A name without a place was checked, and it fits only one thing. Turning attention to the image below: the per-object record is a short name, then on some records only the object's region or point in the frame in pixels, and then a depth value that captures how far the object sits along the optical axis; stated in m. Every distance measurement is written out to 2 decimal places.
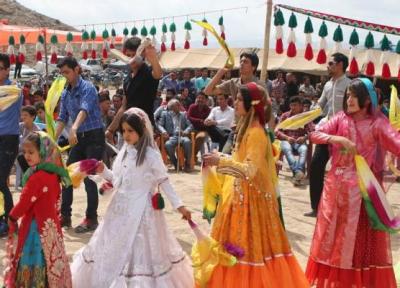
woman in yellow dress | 4.28
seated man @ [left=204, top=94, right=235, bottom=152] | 10.27
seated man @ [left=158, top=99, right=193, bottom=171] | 11.50
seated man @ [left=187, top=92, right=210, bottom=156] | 11.57
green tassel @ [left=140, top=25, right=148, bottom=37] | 12.95
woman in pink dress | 4.62
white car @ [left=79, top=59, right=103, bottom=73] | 34.04
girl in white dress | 4.32
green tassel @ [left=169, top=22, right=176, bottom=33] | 12.67
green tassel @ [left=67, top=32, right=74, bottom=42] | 14.27
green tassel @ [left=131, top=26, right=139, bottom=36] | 13.12
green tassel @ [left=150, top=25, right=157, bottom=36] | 12.85
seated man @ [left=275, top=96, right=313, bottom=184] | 9.99
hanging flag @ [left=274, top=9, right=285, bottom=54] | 9.03
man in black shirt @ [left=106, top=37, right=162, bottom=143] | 5.80
